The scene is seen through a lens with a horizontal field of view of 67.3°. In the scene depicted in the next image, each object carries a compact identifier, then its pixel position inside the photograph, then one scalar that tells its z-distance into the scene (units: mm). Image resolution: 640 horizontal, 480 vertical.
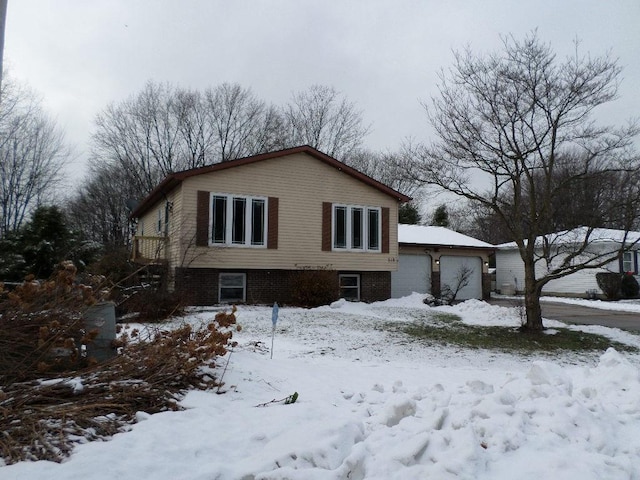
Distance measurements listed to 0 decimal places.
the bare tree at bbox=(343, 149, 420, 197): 36281
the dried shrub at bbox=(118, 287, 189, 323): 11641
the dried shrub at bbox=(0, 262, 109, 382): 4379
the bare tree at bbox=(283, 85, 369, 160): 36406
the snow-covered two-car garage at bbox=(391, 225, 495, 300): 22266
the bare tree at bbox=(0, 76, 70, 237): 30031
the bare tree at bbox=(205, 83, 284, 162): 34688
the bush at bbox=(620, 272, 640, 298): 24484
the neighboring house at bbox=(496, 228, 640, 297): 25516
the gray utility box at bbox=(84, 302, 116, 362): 5230
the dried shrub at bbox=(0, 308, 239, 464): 3484
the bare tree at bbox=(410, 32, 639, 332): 10500
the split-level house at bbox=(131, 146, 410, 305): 15805
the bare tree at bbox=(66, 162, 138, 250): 34594
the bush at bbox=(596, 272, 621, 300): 24125
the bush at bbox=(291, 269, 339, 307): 16172
